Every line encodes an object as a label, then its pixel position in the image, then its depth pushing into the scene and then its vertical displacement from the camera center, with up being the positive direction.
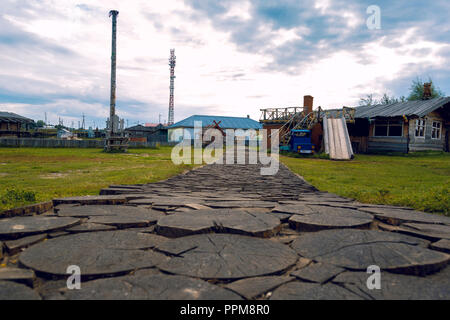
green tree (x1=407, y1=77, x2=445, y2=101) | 44.67 +8.59
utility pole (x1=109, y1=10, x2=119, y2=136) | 22.36 +5.97
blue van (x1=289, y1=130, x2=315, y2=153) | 20.64 +0.69
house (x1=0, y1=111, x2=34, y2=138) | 33.58 +2.71
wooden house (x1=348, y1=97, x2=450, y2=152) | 22.42 +1.97
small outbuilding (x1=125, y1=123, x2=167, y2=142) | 46.83 +2.94
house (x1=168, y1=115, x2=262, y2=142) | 49.53 +4.48
